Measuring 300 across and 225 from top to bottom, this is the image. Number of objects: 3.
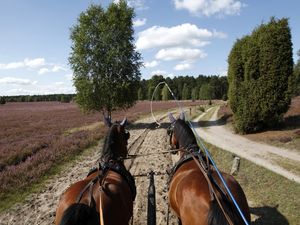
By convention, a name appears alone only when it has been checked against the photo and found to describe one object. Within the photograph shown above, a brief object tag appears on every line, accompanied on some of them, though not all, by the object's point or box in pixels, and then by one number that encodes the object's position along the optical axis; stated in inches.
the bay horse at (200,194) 115.5
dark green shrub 552.1
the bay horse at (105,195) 105.1
